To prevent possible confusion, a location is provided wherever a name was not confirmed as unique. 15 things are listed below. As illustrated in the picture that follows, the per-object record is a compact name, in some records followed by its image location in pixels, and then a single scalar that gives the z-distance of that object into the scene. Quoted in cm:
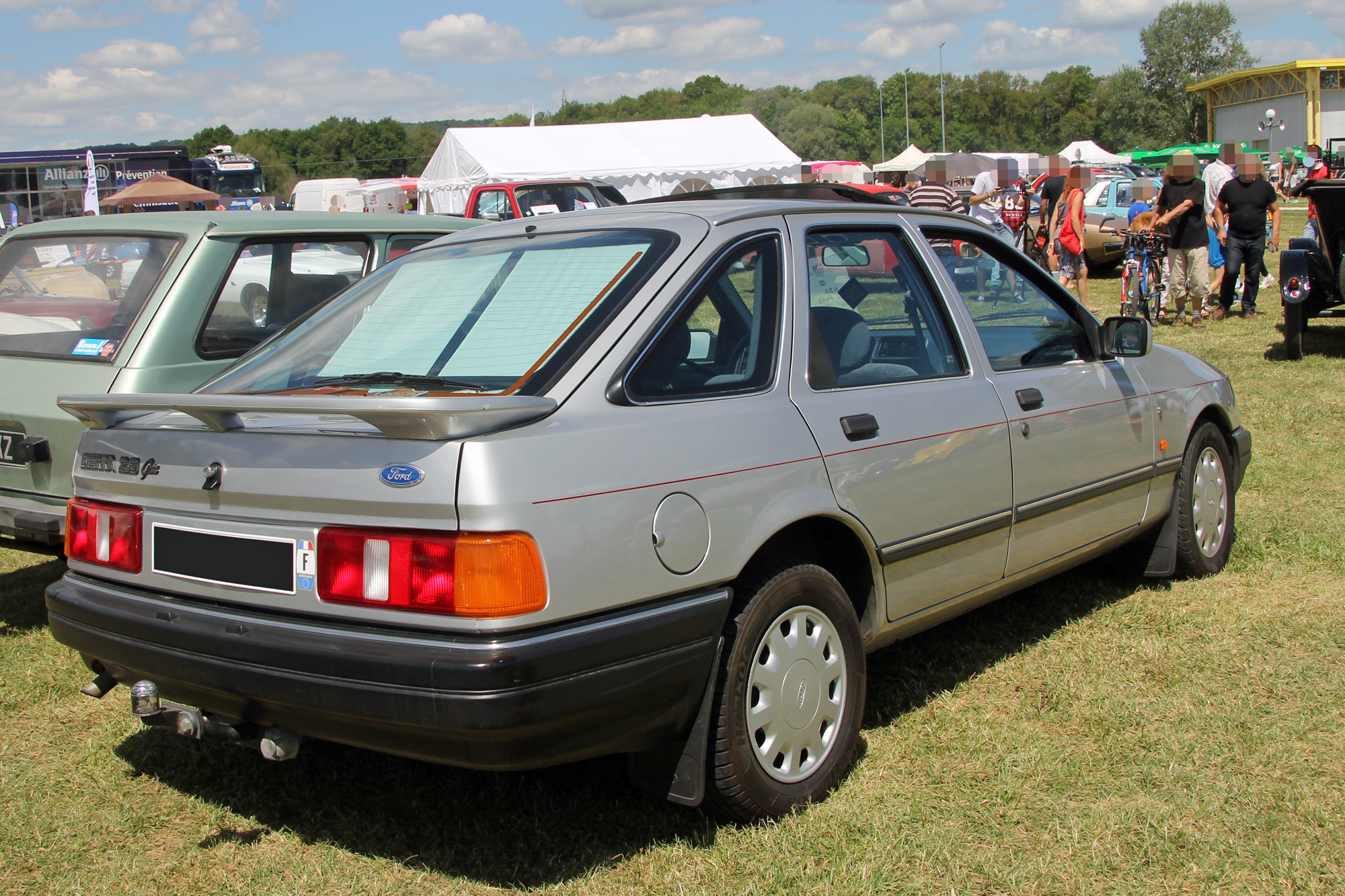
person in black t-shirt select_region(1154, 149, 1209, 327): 1195
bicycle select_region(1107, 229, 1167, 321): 1259
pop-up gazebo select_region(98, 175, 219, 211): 2628
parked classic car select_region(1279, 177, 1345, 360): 958
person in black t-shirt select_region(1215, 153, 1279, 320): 1198
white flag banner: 2623
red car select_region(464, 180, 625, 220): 1812
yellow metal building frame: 8012
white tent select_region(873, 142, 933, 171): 4938
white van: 4275
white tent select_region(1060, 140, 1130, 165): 4925
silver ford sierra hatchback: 237
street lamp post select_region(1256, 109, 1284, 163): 8031
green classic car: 444
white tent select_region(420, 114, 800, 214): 2600
